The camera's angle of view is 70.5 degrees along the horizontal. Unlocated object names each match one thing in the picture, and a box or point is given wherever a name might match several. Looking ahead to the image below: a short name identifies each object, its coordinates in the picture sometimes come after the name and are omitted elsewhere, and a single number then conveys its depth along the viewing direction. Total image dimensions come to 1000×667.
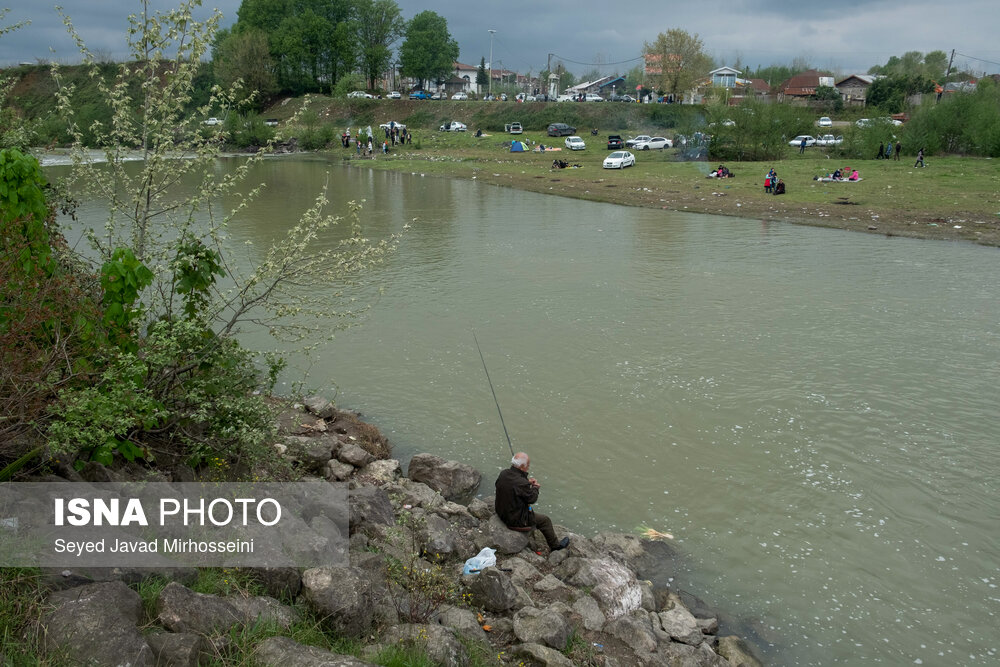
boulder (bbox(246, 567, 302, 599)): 5.56
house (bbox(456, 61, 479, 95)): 145.75
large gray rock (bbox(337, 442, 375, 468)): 9.55
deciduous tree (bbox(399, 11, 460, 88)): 105.00
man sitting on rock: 8.06
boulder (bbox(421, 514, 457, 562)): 7.41
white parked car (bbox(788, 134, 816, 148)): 54.45
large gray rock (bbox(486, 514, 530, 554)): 7.80
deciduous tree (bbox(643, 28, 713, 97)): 79.94
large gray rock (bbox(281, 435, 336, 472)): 8.79
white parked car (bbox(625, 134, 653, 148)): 55.34
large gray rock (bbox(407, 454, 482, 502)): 9.37
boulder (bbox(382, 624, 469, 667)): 5.25
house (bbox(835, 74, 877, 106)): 102.50
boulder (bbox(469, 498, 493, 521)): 8.74
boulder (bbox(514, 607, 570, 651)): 6.09
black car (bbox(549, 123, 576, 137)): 65.69
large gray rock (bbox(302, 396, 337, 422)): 11.11
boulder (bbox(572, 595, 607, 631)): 6.70
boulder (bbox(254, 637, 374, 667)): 4.50
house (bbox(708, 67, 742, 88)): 117.62
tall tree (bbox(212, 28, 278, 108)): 80.31
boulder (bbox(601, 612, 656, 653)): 6.54
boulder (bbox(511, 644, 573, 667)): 5.77
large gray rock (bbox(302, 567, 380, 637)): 5.36
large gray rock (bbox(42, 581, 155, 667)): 4.14
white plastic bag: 7.03
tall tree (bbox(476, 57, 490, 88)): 148.38
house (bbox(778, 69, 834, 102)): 104.09
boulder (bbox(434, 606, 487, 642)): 5.92
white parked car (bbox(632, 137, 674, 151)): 53.91
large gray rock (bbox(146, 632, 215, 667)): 4.31
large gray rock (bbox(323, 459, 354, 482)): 9.04
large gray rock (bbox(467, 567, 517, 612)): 6.52
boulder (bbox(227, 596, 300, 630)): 4.96
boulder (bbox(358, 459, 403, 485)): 9.28
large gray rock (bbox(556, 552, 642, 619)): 7.09
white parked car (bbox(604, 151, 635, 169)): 45.09
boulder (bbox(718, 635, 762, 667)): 6.66
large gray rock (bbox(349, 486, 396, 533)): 7.55
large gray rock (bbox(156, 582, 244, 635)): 4.61
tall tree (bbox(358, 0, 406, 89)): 101.88
